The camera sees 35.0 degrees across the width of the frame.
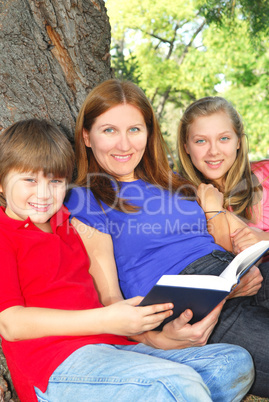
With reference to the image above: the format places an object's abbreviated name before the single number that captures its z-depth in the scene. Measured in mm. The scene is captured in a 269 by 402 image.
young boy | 1528
